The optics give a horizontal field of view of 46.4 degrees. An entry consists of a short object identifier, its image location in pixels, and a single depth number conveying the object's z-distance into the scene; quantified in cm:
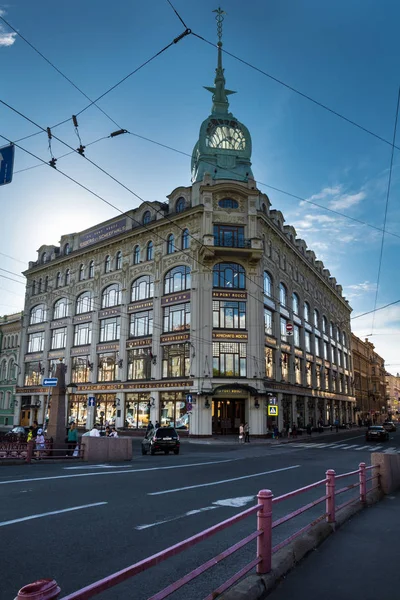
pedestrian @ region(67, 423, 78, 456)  2164
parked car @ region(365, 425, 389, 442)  3875
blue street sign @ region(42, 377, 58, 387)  2172
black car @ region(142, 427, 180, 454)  2547
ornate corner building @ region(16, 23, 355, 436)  4022
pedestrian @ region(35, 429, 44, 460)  2006
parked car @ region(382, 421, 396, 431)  6056
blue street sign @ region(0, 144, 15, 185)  1080
